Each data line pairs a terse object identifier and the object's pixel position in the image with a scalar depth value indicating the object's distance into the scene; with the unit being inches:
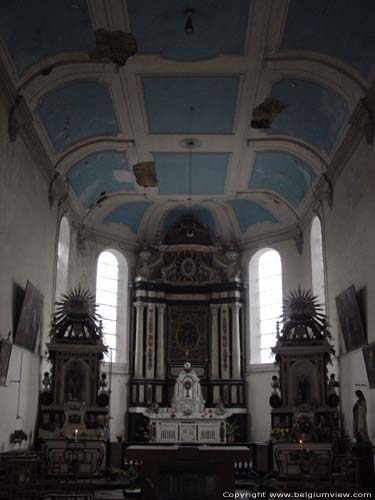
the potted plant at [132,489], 441.7
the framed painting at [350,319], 494.6
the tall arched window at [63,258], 672.2
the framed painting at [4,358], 438.9
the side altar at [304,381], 568.4
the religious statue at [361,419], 466.9
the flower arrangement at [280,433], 567.2
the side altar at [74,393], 549.3
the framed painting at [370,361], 450.0
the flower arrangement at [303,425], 561.3
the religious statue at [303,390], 607.9
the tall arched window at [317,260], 688.7
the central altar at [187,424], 692.1
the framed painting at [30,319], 500.4
